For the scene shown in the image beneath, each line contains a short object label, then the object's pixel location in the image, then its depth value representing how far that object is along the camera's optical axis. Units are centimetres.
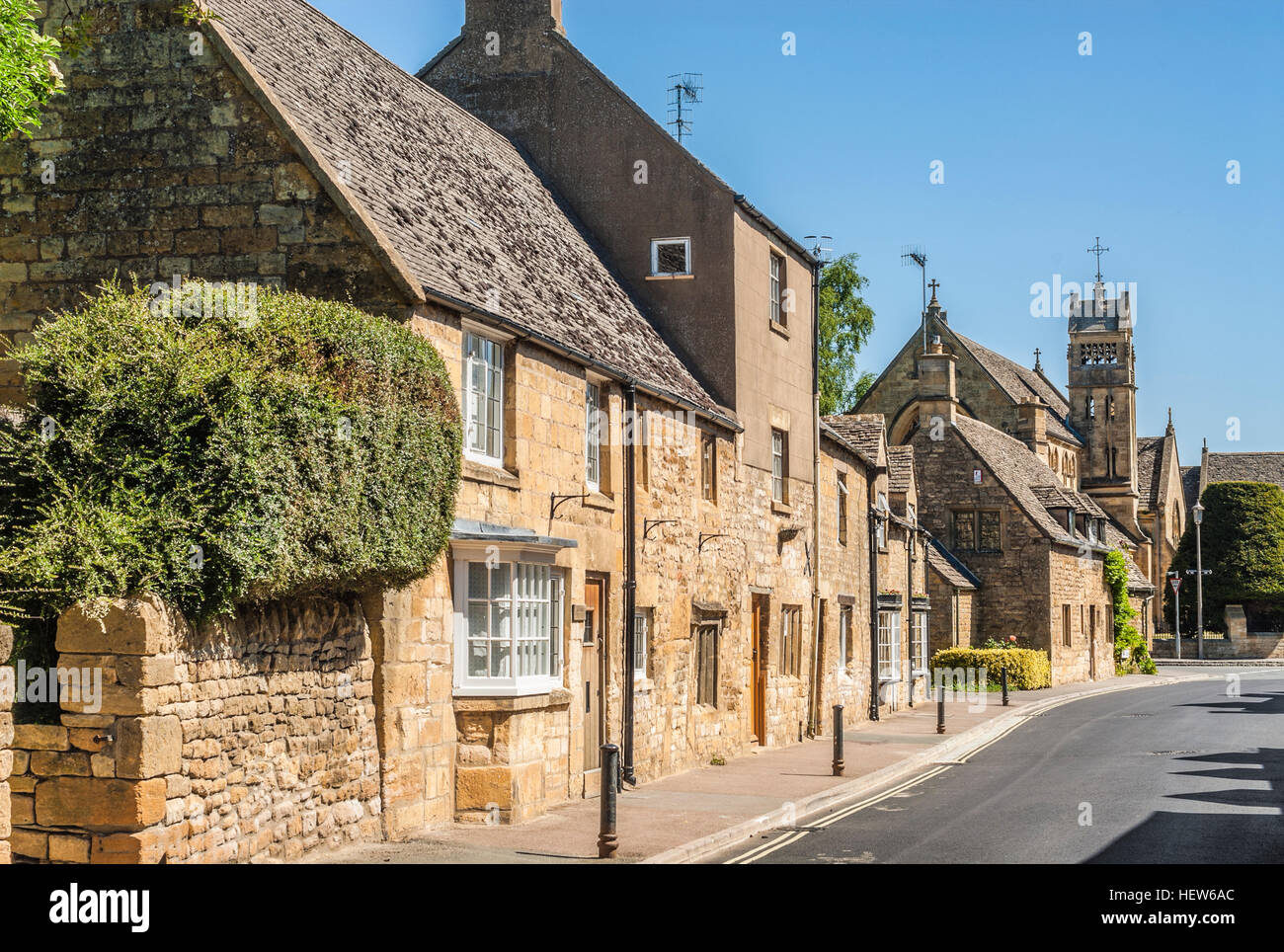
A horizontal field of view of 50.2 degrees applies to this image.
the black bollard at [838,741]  1969
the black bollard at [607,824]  1238
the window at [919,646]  3800
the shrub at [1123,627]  5691
